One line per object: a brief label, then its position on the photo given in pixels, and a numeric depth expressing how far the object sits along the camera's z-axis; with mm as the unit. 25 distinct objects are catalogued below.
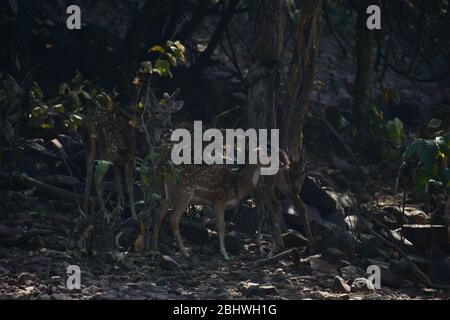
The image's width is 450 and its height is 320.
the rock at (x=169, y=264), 9945
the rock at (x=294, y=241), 11180
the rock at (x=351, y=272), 10133
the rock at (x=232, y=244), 11016
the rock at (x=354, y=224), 11383
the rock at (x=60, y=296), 8577
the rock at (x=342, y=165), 14203
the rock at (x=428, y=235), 11164
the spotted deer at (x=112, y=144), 11602
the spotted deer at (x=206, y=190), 10680
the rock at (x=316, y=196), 12383
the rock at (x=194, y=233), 11195
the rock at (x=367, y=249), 10836
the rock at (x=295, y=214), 11844
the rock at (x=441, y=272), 10180
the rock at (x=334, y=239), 10891
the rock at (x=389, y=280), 10047
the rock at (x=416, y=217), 12281
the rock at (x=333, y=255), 10609
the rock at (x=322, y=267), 10266
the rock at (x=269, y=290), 9211
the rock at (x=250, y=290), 9078
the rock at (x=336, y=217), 12039
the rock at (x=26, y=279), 9047
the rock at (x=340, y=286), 9555
